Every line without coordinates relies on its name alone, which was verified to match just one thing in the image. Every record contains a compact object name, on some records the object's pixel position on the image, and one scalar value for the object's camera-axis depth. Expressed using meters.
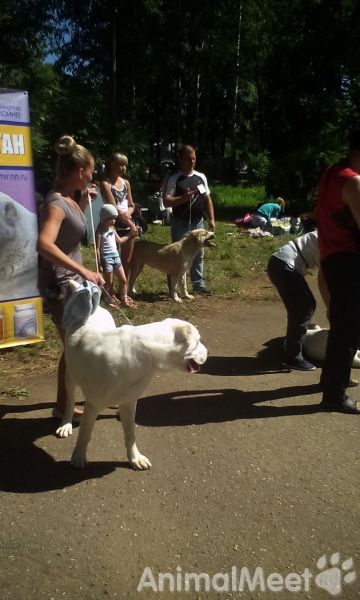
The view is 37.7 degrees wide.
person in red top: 3.97
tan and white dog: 7.81
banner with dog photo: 4.92
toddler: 6.68
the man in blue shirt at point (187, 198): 7.61
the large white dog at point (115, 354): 2.98
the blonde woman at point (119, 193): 7.07
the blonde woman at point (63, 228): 3.32
